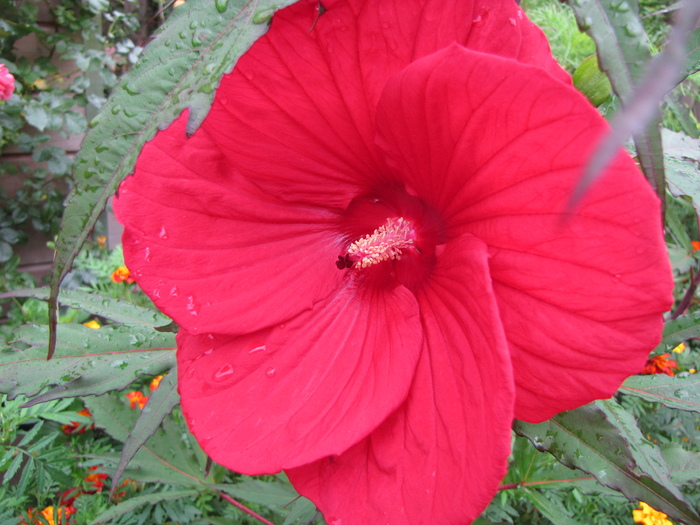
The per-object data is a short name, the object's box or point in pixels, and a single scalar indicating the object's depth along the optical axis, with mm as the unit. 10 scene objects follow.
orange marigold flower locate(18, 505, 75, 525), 402
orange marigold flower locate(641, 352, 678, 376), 375
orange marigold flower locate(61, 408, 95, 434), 517
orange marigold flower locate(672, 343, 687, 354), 476
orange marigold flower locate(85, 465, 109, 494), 473
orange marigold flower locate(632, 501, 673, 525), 375
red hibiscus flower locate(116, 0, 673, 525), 150
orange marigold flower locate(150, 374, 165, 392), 488
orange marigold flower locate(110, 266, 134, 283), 612
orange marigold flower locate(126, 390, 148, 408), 525
